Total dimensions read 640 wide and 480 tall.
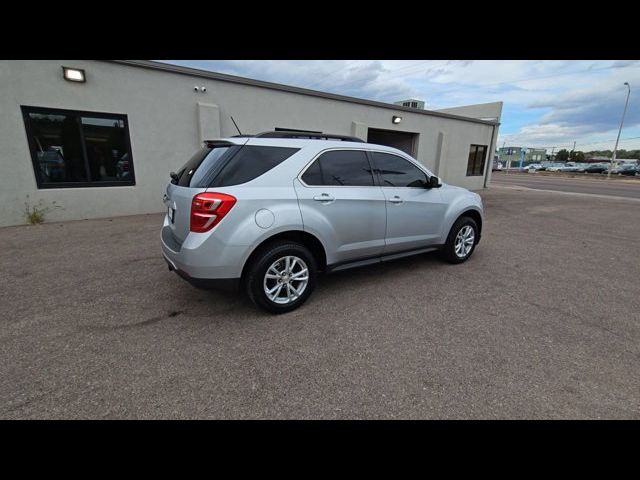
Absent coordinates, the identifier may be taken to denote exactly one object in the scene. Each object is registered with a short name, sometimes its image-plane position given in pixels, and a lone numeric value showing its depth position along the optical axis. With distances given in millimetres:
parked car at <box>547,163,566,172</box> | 56750
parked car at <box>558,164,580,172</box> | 51978
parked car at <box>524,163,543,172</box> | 56100
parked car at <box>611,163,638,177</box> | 41938
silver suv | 2801
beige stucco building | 6688
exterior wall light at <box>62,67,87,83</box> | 6809
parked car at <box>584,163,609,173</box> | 47328
